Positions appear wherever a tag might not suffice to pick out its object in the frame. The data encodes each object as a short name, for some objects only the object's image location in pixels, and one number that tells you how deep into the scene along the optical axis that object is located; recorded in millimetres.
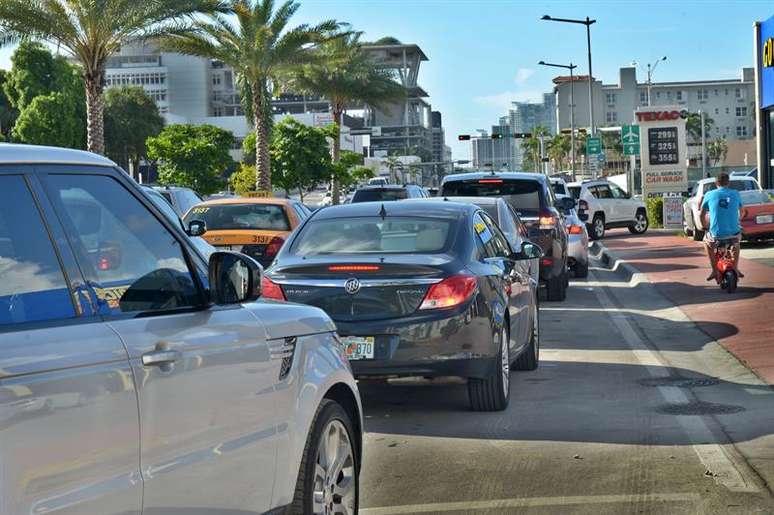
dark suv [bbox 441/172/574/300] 17484
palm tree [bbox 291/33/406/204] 62375
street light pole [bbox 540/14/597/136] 58969
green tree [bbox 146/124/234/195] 52281
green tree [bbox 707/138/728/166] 157375
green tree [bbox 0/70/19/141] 93938
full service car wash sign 44906
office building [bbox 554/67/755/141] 173500
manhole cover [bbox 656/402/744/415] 9148
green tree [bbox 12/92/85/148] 84062
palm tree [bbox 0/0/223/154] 29944
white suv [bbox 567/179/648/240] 41594
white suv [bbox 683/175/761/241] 32688
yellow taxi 16891
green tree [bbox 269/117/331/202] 59500
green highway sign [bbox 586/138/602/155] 63594
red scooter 18297
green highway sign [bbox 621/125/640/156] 47031
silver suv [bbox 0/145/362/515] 3213
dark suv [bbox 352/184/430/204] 25797
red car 29641
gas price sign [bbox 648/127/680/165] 44906
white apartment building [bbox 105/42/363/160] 160000
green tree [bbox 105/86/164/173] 101812
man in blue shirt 18188
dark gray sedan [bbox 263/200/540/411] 8656
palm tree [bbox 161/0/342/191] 40812
